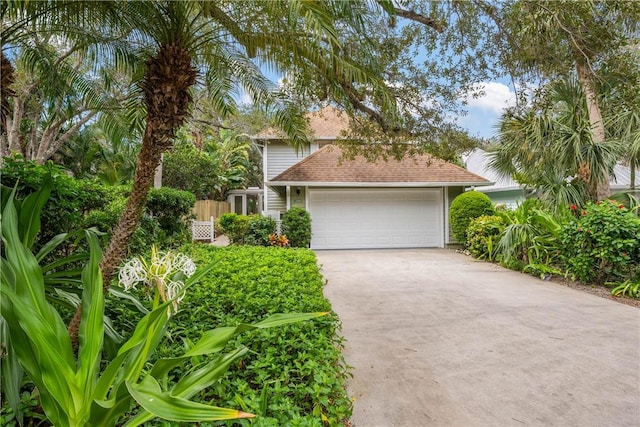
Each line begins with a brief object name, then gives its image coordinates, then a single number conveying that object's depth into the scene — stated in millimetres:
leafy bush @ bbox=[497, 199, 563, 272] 8359
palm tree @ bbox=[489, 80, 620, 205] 7742
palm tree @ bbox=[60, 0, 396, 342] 3068
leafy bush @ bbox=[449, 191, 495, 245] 12391
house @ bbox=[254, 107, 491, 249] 13609
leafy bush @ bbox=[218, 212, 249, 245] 12391
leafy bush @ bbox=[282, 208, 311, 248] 12586
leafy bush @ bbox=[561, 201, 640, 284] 6625
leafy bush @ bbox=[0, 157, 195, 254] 3418
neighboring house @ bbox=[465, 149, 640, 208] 16297
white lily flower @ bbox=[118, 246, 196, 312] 1975
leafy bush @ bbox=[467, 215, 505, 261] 10667
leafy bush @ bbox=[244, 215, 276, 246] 11906
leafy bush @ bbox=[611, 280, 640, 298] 6418
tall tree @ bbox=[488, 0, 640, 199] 4559
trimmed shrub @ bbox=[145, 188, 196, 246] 8344
